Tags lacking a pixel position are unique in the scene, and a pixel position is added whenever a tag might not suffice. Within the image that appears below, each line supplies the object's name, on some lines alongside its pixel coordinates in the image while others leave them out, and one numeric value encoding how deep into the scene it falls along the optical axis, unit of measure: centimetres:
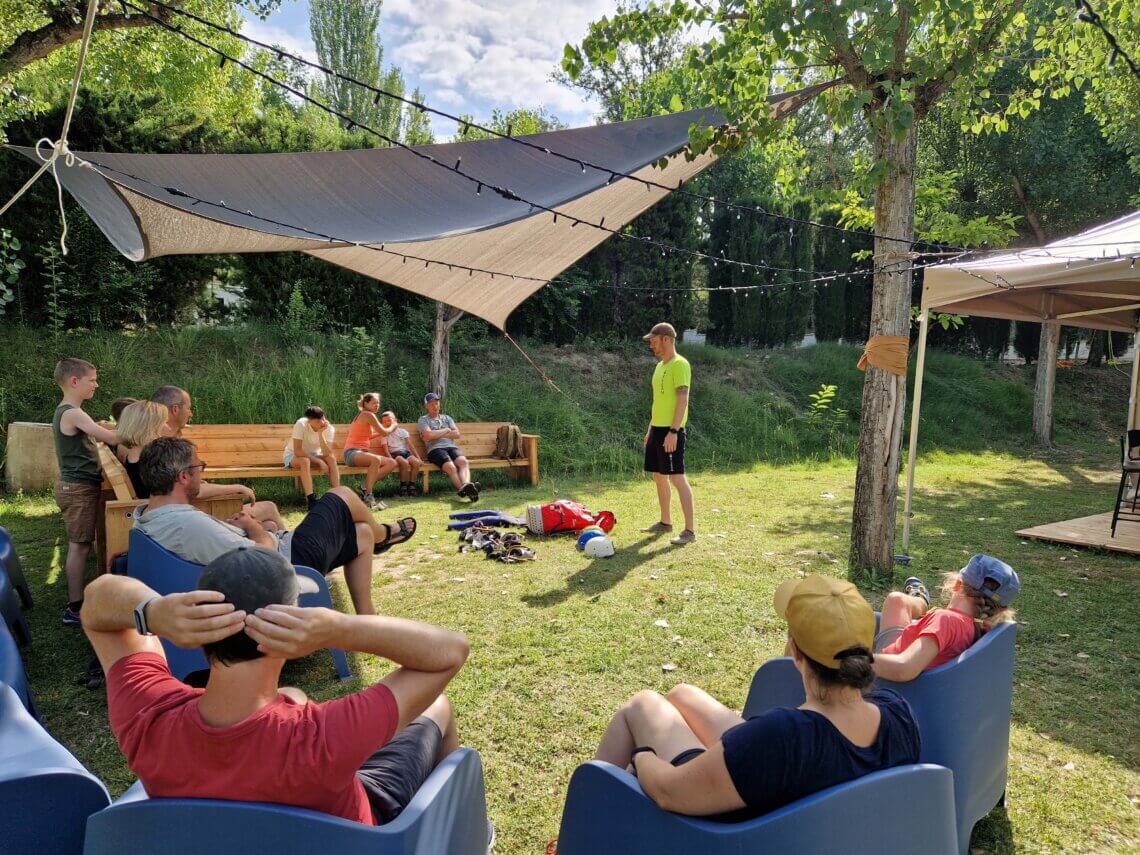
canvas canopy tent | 467
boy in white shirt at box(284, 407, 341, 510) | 639
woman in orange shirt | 683
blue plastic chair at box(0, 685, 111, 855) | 113
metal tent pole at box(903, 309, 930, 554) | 508
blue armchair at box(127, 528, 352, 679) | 264
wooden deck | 530
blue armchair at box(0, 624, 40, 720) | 194
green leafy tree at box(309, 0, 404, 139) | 2908
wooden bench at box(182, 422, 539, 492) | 652
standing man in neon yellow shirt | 534
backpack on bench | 827
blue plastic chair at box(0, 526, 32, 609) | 329
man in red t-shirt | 115
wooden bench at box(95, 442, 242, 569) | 339
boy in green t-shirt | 362
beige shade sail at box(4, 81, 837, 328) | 404
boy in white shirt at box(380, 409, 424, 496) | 725
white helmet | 494
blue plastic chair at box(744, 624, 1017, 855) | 180
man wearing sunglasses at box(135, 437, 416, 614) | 269
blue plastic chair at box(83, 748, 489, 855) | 104
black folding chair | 555
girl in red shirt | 186
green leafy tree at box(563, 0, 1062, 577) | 374
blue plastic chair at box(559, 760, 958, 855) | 111
